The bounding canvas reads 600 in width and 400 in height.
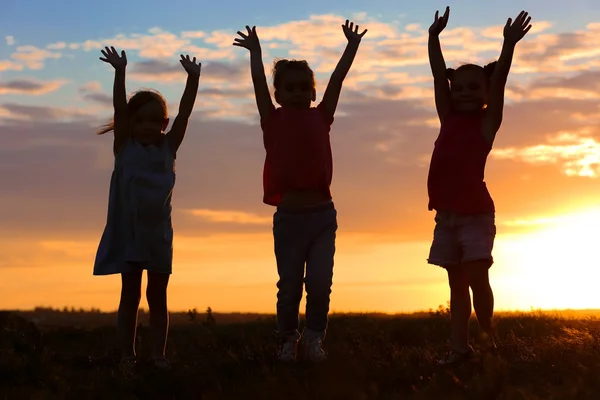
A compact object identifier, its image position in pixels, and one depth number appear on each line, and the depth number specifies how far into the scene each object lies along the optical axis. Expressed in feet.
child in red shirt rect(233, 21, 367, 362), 27.78
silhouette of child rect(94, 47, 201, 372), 27.61
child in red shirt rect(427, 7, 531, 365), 26.50
